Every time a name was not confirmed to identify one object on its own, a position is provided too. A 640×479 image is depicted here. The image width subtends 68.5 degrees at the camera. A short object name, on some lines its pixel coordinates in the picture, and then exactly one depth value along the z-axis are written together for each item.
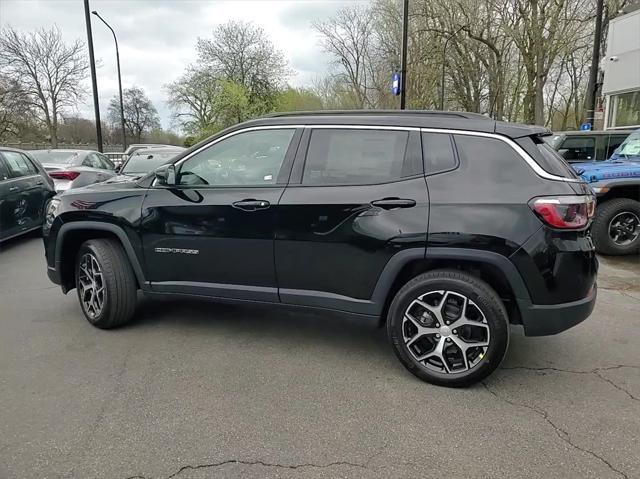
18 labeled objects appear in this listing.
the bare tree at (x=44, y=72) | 31.95
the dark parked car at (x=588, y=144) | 9.98
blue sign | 15.91
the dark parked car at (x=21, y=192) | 6.98
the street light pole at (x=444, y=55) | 26.28
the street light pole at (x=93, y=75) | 17.23
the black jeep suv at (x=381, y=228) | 2.97
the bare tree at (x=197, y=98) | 37.75
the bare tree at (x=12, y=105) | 32.05
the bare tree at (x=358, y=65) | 39.41
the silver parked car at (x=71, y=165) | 9.44
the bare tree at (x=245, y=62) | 36.69
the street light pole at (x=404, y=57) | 15.44
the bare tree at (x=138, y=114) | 57.22
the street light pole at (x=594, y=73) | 13.89
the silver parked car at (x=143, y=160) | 9.48
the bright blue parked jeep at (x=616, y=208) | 6.70
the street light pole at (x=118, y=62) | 26.20
